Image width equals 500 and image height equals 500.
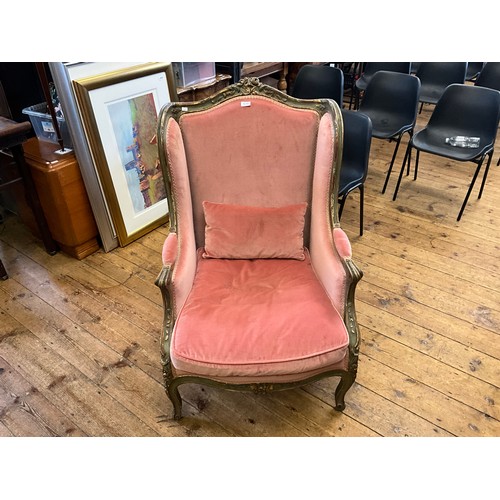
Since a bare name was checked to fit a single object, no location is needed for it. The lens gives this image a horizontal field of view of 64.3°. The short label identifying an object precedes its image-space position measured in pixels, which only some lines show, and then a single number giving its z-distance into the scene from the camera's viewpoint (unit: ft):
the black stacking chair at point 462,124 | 8.43
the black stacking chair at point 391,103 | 9.40
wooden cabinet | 7.01
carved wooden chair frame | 4.59
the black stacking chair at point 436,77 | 11.34
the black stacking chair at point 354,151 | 7.49
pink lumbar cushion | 5.55
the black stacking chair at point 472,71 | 13.43
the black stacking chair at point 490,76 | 10.73
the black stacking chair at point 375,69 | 12.11
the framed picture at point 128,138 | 6.88
